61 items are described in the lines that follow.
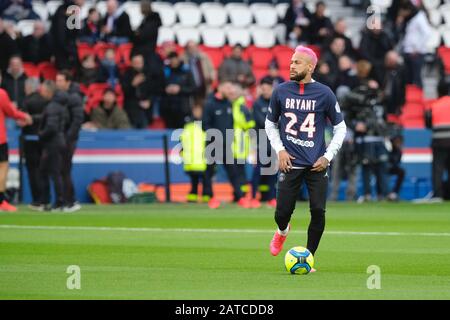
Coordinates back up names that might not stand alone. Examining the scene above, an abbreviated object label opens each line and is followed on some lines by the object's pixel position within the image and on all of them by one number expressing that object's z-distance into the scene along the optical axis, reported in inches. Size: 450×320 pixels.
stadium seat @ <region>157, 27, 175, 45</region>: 1256.2
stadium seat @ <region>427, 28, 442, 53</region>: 1347.2
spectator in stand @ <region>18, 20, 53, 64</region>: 1105.4
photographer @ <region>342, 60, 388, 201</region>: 1064.8
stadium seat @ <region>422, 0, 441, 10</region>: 1411.2
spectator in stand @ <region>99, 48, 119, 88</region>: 1126.4
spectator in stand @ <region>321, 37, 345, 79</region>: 1189.7
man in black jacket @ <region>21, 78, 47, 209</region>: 987.9
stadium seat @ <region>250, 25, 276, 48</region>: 1301.7
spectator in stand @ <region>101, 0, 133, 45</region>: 1155.9
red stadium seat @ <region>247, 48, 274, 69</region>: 1259.8
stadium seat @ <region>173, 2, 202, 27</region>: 1288.1
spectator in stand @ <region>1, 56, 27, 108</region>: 1058.1
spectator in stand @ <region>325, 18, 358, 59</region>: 1237.7
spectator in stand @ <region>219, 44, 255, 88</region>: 1157.1
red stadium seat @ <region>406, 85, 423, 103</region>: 1261.1
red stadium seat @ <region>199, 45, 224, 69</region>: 1240.8
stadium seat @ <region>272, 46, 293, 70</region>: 1259.8
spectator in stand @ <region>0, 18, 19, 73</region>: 1075.3
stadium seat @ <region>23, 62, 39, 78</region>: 1115.9
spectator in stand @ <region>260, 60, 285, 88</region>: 1137.4
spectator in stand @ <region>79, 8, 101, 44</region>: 1146.7
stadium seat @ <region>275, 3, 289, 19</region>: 1332.4
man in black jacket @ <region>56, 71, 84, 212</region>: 938.7
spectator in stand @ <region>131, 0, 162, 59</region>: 1138.7
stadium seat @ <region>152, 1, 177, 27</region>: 1275.8
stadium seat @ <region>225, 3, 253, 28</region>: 1309.1
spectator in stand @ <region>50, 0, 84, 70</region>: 1091.9
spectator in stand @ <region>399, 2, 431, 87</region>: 1266.0
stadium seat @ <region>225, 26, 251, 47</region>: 1286.9
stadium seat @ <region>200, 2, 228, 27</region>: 1299.2
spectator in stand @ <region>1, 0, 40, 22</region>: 1155.3
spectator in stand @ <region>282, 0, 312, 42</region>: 1252.5
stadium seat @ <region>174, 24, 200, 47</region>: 1262.3
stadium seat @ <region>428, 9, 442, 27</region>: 1391.5
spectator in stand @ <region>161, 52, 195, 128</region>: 1127.6
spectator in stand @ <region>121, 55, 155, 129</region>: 1114.7
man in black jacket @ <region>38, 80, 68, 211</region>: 934.4
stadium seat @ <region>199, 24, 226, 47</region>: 1270.9
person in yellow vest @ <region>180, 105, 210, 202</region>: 1032.2
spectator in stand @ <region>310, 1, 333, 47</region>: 1249.4
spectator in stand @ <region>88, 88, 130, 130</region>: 1077.1
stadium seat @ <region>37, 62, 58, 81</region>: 1112.2
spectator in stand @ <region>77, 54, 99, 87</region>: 1101.1
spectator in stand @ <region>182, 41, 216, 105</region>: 1148.5
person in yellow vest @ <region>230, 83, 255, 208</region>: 994.1
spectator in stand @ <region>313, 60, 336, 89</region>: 1128.2
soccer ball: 493.7
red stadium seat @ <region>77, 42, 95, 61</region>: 1140.5
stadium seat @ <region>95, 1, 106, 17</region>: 1228.9
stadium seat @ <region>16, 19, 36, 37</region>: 1162.6
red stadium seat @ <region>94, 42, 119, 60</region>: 1146.0
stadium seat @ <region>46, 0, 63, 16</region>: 1218.6
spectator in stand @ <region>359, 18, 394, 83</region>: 1242.9
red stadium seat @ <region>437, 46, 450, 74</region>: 1336.1
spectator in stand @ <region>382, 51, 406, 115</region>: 1202.0
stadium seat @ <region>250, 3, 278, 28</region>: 1320.1
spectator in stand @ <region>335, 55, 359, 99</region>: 1119.6
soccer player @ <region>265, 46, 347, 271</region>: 504.1
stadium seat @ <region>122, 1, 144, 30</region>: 1258.0
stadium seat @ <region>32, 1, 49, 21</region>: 1216.2
